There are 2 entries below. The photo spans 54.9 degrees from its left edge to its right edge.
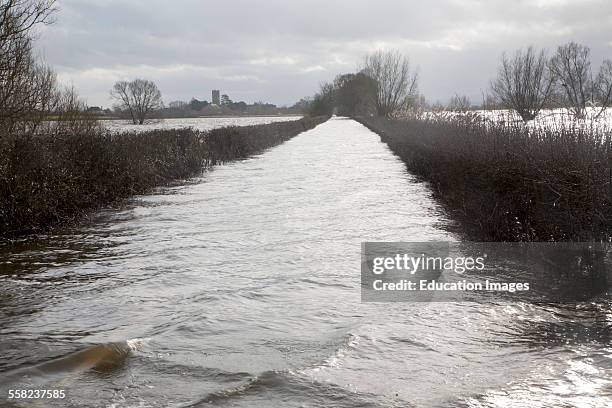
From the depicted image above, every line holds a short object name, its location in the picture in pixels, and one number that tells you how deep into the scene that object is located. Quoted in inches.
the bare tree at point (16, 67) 542.0
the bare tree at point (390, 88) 3019.2
